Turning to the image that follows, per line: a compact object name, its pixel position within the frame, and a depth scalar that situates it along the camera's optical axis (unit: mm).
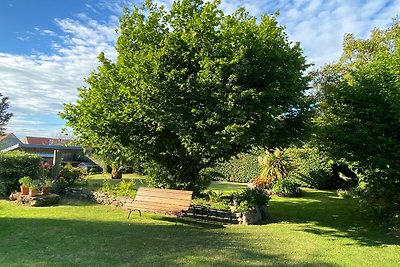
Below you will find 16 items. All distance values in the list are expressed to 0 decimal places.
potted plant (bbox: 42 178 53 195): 11883
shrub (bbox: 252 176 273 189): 17469
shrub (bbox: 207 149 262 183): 22672
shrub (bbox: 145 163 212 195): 11375
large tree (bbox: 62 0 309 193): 8672
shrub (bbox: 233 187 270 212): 9625
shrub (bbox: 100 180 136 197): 11797
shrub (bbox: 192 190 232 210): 9977
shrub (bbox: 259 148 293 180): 18766
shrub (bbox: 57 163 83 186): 14983
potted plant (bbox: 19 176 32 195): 11609
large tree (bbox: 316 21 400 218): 8945
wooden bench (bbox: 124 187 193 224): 8922
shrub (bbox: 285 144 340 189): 18688
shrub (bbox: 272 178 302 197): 15948
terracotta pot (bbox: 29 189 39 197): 11412
